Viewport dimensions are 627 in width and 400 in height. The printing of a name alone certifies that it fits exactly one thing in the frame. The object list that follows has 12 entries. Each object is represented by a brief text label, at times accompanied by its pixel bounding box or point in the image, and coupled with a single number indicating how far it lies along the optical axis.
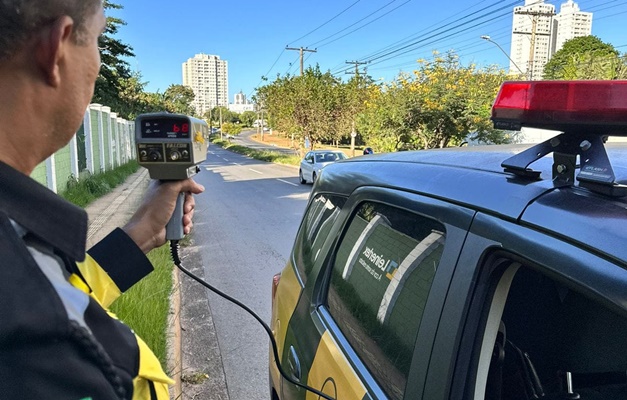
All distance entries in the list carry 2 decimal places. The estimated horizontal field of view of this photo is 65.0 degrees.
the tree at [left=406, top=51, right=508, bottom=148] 15.77
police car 0.97
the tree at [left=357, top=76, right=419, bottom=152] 17.62
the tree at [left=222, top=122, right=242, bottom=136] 82.44
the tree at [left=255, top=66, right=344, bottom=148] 28.88
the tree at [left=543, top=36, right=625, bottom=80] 22.27
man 0.65
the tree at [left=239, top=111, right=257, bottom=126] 121.85
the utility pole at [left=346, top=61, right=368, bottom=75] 37.92
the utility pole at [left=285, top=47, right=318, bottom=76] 34.66
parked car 17.19
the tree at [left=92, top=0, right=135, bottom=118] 34.59
